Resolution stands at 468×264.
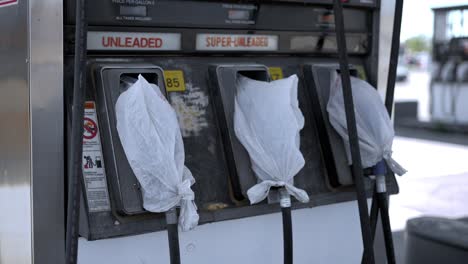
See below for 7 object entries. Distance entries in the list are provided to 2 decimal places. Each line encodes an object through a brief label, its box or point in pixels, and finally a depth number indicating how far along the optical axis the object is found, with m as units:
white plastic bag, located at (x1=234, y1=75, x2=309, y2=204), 2.72
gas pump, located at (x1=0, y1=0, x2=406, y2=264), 2.57
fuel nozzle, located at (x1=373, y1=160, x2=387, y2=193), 2.94
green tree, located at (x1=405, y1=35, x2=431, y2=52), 68.00
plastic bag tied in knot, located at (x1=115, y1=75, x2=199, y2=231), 2.42
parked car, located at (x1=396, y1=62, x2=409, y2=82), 35.25
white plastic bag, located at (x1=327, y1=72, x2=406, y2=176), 3.03
